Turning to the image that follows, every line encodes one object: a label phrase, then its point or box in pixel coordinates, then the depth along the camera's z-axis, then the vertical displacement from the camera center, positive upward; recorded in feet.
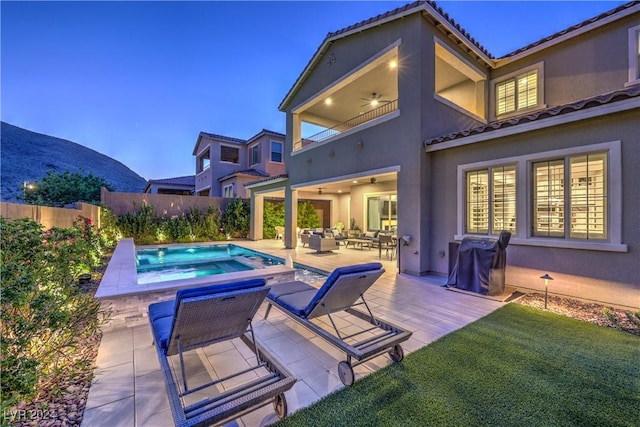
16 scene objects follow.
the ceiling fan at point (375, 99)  39.92 +17.02
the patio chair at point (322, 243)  40.44 -4.40
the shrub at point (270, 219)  58.75 -1.17
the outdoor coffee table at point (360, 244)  42.14 -5.22
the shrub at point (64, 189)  62.03 +5.47
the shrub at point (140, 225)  48.47 -2.16
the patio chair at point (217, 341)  7.32 -4.62
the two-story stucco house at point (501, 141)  17.78 +6.31
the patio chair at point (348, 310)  10.19 -4.53
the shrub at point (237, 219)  57.47 -1.16
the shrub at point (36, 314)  7.69 -3.66
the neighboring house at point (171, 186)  92.39 +9.41
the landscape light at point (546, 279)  17.86 -4.19
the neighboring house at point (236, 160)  68.81 +14.61
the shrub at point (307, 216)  62.80 -0.50
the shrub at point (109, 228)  41.19 -2.36
